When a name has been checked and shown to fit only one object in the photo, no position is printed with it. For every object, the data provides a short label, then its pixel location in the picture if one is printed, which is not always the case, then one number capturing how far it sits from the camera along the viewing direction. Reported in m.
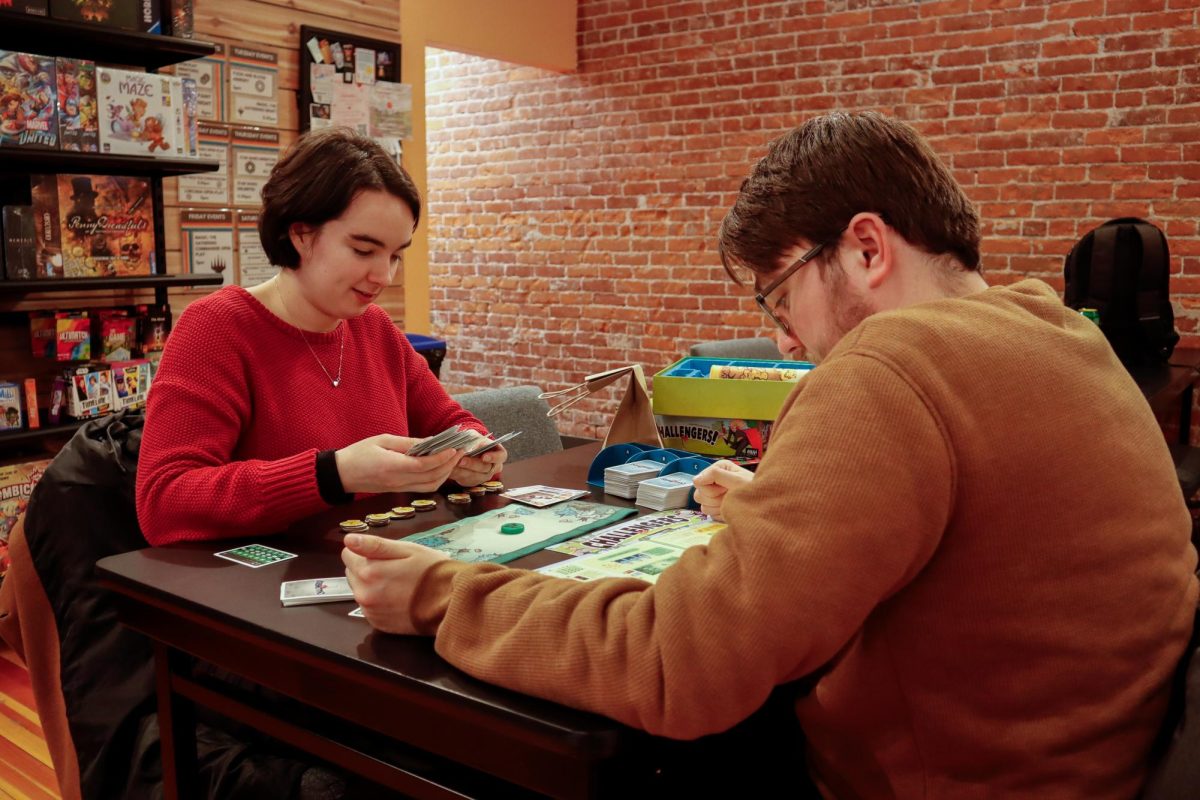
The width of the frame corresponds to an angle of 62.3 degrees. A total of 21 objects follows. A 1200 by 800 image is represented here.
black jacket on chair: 1.56
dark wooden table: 0.98
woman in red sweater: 1.58
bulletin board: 4.54
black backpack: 3.95
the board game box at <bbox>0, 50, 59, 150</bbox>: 3.04
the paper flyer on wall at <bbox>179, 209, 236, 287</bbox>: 4.05
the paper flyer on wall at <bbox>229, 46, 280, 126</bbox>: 4.24
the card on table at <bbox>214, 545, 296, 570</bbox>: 1.42
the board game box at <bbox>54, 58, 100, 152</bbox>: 3.22
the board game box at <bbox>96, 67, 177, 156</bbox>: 3.34
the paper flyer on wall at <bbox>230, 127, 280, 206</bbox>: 4.24
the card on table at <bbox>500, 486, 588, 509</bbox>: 1.75
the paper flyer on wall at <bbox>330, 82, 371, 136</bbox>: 4.69
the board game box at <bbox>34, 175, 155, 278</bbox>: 3.33
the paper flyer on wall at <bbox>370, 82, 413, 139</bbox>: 4.93
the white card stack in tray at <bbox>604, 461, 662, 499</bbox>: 1.78
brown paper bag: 2.09
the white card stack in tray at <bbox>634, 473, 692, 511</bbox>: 1.71
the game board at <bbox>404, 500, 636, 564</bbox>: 1.42
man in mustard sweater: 0.85
